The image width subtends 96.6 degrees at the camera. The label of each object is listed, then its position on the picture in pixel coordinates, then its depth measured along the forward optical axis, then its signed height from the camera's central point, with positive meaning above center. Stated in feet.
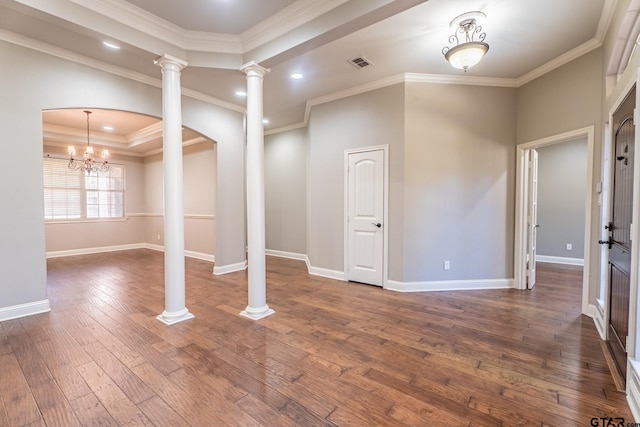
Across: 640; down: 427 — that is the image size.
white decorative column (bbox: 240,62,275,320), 10.35 +0.42
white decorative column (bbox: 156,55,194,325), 9.92 +0.38
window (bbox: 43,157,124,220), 22.11 +0.96
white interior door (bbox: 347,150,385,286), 14.10 -0.67
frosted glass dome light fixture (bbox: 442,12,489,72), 8.85 +4.97
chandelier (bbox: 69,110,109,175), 19.72 +3.27
